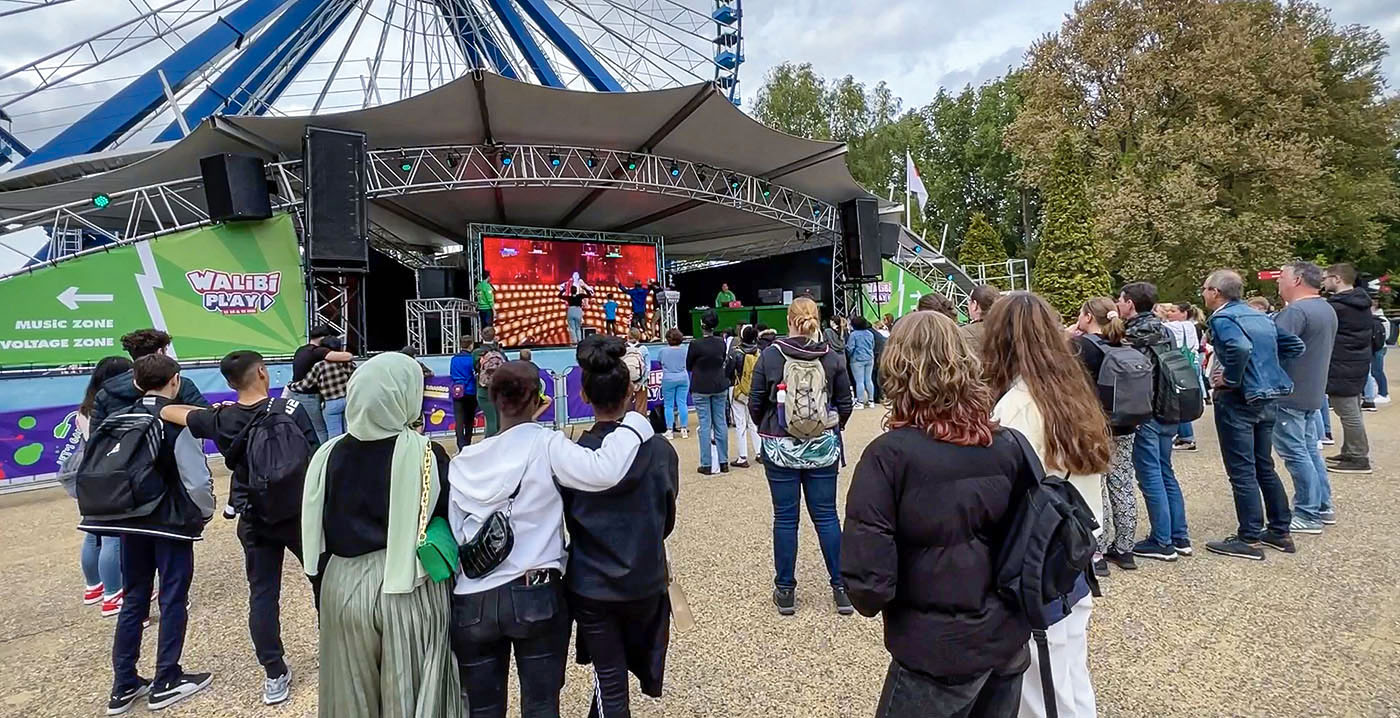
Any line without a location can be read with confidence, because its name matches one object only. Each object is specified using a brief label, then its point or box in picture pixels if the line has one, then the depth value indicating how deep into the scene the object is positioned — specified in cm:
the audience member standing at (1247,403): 336
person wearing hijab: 170
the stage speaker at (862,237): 1325
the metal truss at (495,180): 911
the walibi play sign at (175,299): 709
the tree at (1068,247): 1709
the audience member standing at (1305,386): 378
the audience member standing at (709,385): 616
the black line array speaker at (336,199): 834
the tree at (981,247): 2241
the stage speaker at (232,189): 819
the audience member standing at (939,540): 138
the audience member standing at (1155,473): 349
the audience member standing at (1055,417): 181
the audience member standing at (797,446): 303
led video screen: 1420
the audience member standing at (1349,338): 458
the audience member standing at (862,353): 980
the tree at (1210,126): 1611
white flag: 1717
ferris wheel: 1402
